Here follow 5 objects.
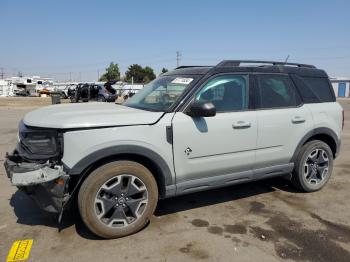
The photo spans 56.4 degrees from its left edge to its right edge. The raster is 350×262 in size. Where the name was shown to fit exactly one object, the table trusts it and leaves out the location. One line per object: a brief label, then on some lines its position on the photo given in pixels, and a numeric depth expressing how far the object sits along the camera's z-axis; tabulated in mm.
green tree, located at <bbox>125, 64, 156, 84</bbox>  92312
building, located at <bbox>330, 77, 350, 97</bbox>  68688
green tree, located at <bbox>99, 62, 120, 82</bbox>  84525
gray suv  3283
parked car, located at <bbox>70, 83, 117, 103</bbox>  23781
